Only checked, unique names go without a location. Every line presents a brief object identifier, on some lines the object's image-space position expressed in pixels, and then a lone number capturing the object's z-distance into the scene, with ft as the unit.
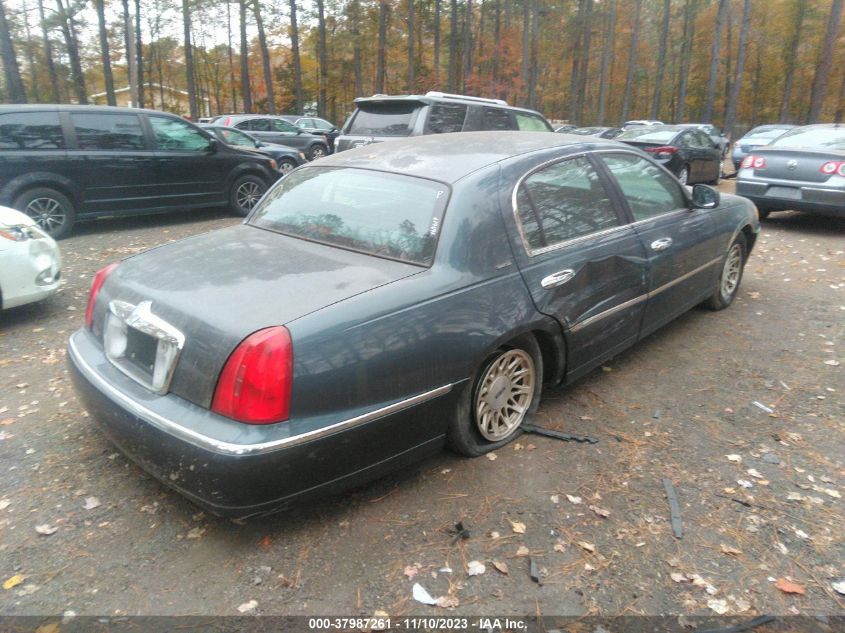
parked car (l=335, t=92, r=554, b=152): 26.84
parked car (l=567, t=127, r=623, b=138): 76.59
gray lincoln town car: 7.80
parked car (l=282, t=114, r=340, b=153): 74.18
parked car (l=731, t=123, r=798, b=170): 58.39
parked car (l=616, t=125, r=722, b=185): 40.78
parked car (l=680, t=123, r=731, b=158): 69.00
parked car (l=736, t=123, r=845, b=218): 26.86
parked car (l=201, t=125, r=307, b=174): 46.47
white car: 15.78
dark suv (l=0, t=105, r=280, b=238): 25.11
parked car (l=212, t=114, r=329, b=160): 61.98
